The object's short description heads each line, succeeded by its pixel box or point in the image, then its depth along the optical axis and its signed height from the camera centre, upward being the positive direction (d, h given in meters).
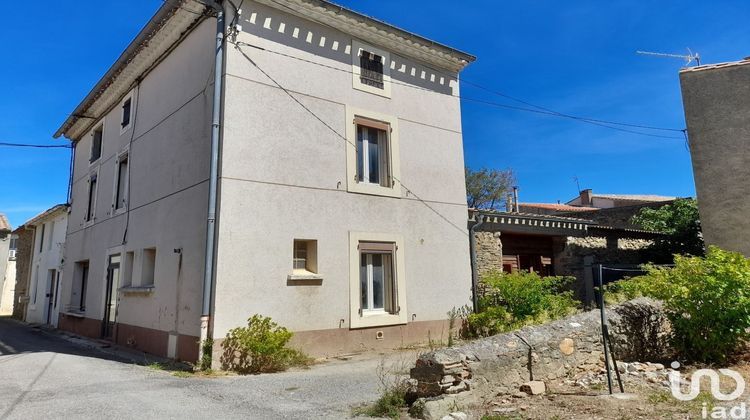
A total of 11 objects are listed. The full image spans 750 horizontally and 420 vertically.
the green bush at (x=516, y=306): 10.75 -0.36
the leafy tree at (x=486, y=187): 31.89 +6.95
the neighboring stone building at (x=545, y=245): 12.19 +1.28
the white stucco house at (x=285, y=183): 8.41 +2.29
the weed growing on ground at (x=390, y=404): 5.00 -1.21
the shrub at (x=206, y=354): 7.58 -0.96
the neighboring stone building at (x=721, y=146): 11.84 +3.65
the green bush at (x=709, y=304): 6.23 -0.22
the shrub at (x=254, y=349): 7.72 -0.91
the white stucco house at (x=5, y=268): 26.02 +1.84
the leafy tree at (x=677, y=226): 15.44 +2.16
